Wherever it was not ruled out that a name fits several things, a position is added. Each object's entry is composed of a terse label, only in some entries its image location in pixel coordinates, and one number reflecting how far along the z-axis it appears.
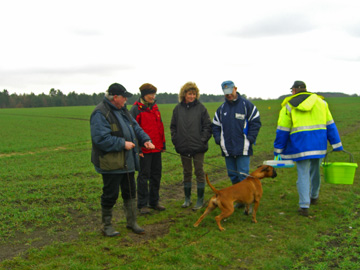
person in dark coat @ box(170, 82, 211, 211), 6.27
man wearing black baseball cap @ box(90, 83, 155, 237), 4.66
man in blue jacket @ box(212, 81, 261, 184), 5.92
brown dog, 5.19
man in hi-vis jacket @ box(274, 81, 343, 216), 5.47
